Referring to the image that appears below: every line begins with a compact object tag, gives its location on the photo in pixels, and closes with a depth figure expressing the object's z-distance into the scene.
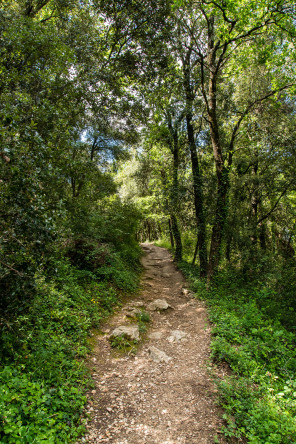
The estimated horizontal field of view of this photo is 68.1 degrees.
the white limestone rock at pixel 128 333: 5.30
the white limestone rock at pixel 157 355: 4.69
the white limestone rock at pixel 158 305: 7.54
